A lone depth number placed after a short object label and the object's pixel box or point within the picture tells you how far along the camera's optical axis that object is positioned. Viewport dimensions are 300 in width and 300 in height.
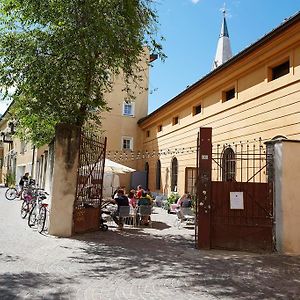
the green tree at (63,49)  9.73
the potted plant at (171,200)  19.14
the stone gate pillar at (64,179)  10.03
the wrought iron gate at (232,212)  8.90
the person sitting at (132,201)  14.23
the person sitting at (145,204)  12.85
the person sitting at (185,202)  13.13
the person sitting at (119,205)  12.01
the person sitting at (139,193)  15.21
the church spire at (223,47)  36.53
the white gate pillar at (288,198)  8.71
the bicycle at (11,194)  21.36
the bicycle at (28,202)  13.08
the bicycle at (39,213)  10.52
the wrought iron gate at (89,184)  10.57
